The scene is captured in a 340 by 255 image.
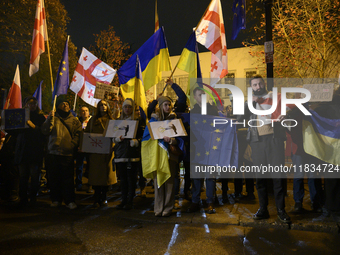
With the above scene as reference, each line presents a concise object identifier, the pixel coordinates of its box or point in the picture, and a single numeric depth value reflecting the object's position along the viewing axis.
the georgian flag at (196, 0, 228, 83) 6.53
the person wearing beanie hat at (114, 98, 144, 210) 5.30
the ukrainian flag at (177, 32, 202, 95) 6.13
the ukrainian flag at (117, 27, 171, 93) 6.54
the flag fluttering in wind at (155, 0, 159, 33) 9.03
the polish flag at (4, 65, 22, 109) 7.89
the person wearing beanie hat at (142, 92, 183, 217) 4.91
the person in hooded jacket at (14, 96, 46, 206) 5.66
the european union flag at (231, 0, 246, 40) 6.75
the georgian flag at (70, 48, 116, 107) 9.00
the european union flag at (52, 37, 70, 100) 6.36
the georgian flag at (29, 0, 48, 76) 6.85
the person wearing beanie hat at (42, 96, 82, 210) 5.60
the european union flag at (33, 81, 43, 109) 8.90
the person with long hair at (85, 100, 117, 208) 5.57
